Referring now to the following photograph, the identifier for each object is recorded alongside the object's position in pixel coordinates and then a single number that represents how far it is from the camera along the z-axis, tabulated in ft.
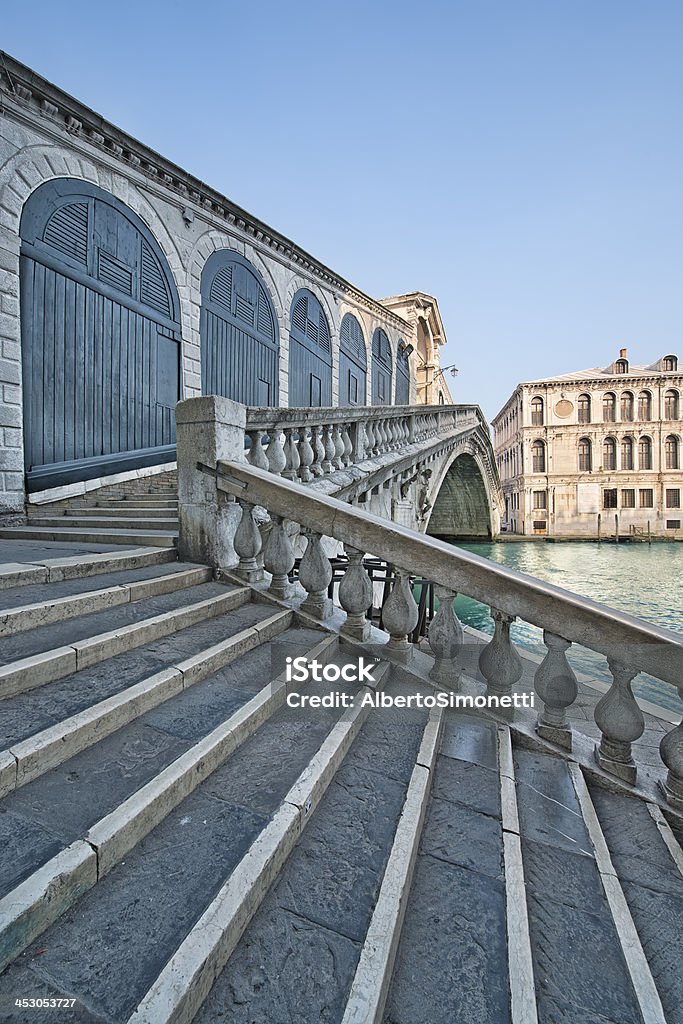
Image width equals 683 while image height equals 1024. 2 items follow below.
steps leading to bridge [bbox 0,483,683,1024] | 3.84
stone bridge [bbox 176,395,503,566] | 12.03
